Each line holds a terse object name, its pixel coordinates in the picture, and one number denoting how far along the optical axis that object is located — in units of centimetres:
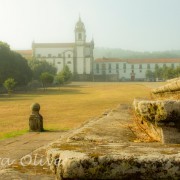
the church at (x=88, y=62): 15200
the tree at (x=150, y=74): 16238
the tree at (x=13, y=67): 6819
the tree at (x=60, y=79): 9650
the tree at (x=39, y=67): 10488
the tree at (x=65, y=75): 10662
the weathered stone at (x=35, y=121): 1322
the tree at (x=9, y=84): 5909
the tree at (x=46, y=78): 8325
